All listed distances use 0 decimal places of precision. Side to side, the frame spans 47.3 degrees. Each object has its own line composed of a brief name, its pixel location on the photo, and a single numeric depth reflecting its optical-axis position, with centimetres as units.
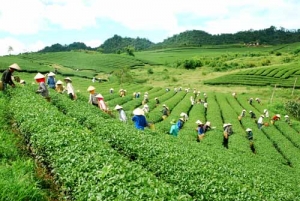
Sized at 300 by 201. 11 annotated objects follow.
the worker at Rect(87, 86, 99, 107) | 2020
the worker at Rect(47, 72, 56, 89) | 2308
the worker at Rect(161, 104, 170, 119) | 3361
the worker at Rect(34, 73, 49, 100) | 1712
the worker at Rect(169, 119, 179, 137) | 1972
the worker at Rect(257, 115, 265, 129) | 3318
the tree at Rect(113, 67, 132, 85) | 7888
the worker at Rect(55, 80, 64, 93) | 2154
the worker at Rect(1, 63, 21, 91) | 1620
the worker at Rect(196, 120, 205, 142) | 2306
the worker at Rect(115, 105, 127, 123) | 1834
